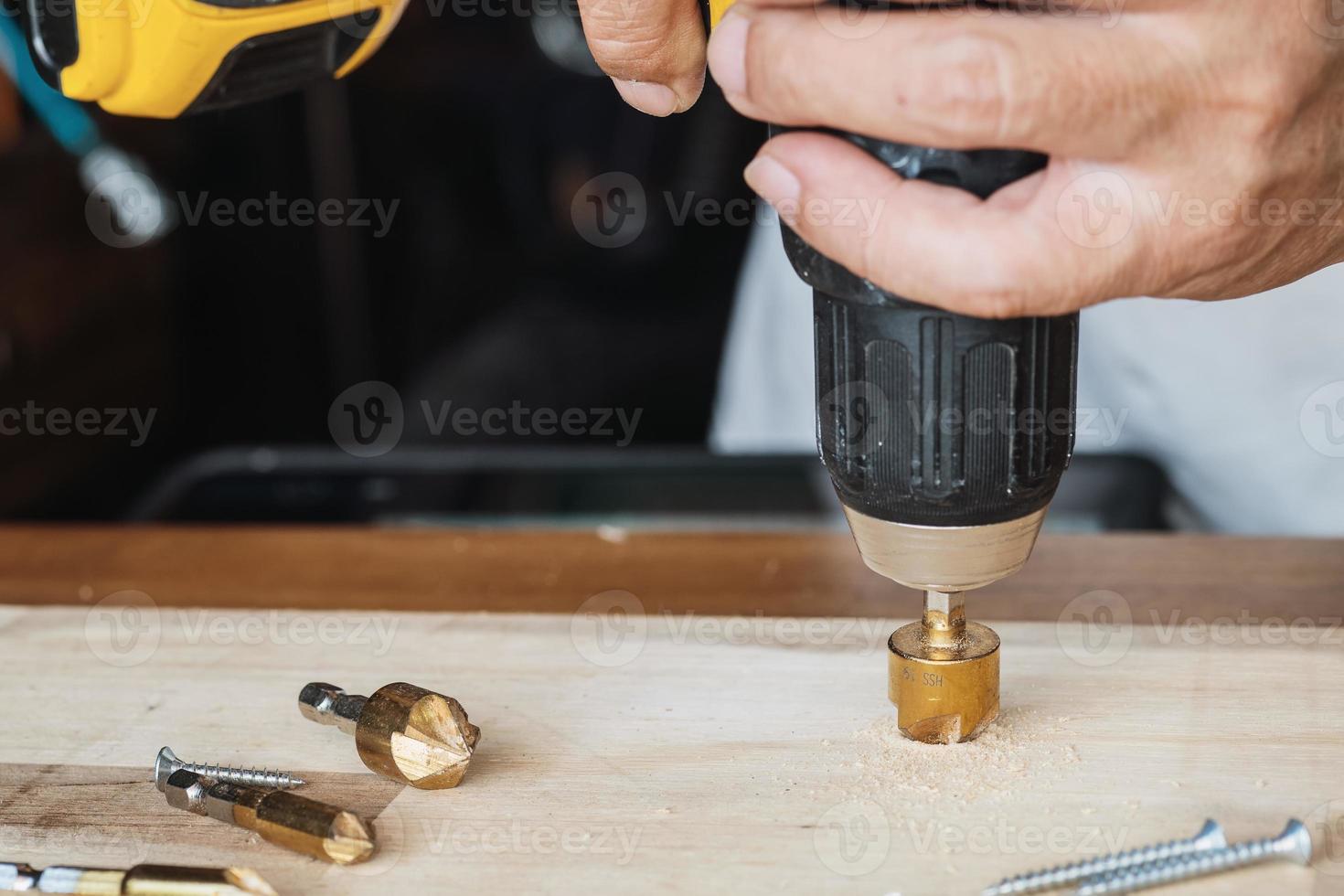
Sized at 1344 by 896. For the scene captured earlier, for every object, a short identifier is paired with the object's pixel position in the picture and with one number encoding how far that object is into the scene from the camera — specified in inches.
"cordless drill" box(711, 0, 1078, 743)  20.8
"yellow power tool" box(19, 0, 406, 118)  22.4
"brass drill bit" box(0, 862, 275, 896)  20.7
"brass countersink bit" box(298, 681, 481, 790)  21.7
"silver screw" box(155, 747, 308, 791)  22.1
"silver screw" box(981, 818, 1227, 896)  20.7
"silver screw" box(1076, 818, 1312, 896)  20.7
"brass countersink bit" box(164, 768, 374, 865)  21.1
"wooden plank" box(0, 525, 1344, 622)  24.8
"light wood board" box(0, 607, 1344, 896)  21.3
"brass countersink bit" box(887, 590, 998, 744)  22.1
